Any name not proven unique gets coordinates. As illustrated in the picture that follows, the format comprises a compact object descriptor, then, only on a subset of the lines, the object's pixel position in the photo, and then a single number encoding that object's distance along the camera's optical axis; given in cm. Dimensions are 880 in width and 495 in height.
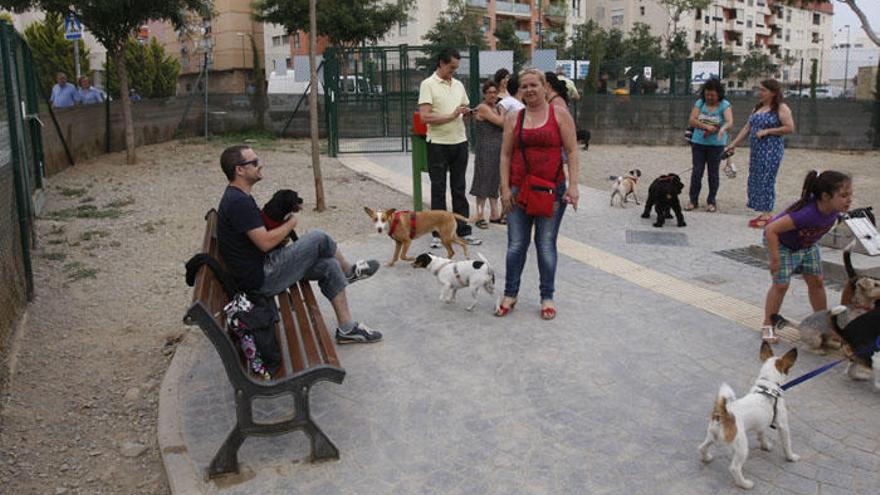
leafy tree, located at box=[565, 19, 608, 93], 2419
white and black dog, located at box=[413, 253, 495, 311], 565
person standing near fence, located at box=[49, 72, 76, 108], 1511
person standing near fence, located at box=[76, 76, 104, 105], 1586
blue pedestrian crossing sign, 1383
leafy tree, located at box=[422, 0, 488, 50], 5116
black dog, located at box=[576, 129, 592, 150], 1777
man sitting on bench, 415
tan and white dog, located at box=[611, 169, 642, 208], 1030
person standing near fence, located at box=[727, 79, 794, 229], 865
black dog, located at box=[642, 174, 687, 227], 878
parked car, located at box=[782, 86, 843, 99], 2115
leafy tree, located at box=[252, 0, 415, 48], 3825
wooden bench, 336
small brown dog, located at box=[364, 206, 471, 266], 689
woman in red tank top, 531
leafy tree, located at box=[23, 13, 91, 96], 2411
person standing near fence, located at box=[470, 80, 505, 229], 779
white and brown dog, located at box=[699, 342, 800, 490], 330
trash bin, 816
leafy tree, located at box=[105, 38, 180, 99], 2886
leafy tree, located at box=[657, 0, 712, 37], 5241
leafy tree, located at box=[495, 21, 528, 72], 5534
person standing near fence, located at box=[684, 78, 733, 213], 954
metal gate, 1538
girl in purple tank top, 454
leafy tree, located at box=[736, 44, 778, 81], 3962
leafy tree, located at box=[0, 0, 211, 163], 1300
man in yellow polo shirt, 747
